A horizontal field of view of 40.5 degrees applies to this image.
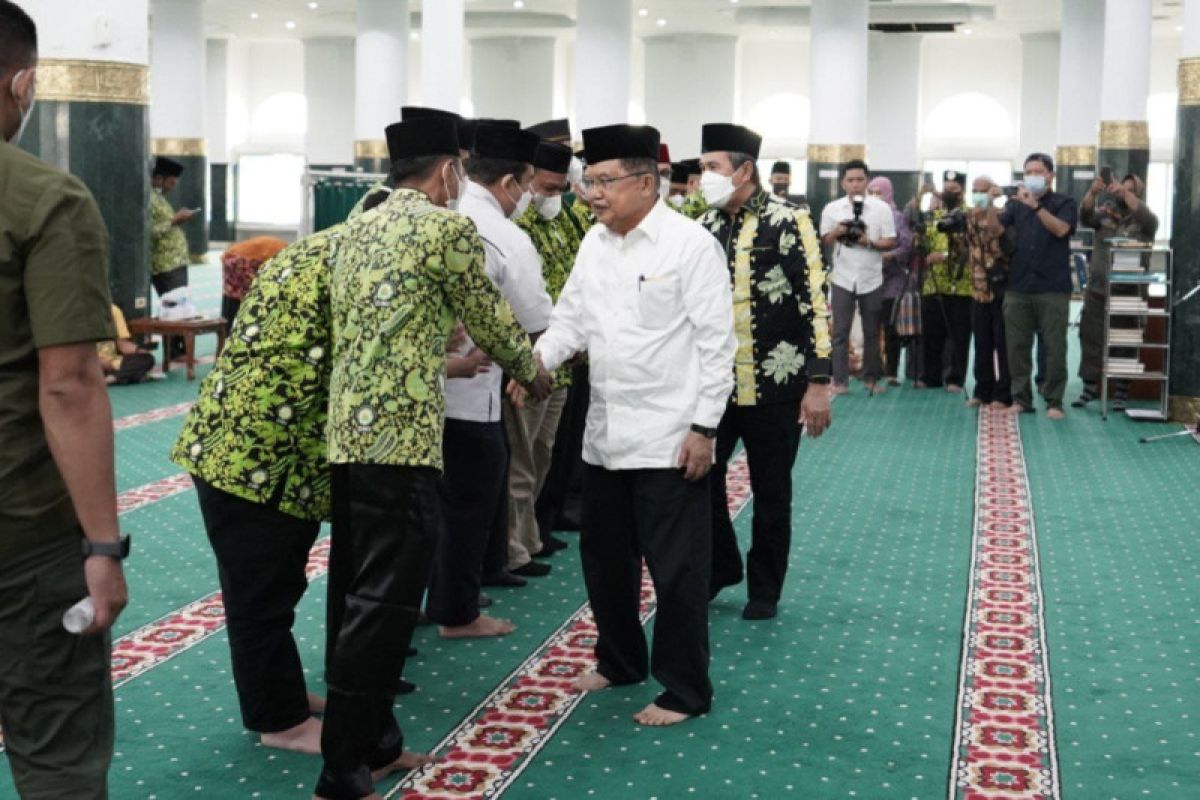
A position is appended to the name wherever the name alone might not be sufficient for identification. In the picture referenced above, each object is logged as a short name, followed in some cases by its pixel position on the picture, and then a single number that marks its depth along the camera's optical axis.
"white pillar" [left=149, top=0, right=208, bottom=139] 22.19
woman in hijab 10.45
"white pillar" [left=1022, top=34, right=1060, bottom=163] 25.89
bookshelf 9.23
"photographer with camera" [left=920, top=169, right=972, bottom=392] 10.22
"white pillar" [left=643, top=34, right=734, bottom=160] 25.72
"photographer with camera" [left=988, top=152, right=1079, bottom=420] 9.11
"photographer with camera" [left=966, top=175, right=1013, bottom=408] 9.47
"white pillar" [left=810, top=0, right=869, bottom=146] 18.70
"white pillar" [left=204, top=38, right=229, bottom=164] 29.36
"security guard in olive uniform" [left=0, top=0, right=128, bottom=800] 2.12
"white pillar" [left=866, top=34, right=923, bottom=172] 24.92
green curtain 9.66
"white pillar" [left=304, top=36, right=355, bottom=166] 27.59
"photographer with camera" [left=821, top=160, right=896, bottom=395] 10.06
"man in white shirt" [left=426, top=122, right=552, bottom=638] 4.25
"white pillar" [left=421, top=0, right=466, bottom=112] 14.86
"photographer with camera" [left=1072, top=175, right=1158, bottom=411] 9.79
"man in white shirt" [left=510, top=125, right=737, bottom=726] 3.73
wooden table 10.23
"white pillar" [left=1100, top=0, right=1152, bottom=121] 15.43
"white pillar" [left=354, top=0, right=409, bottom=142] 19.42
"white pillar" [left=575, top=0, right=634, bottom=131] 18.72
